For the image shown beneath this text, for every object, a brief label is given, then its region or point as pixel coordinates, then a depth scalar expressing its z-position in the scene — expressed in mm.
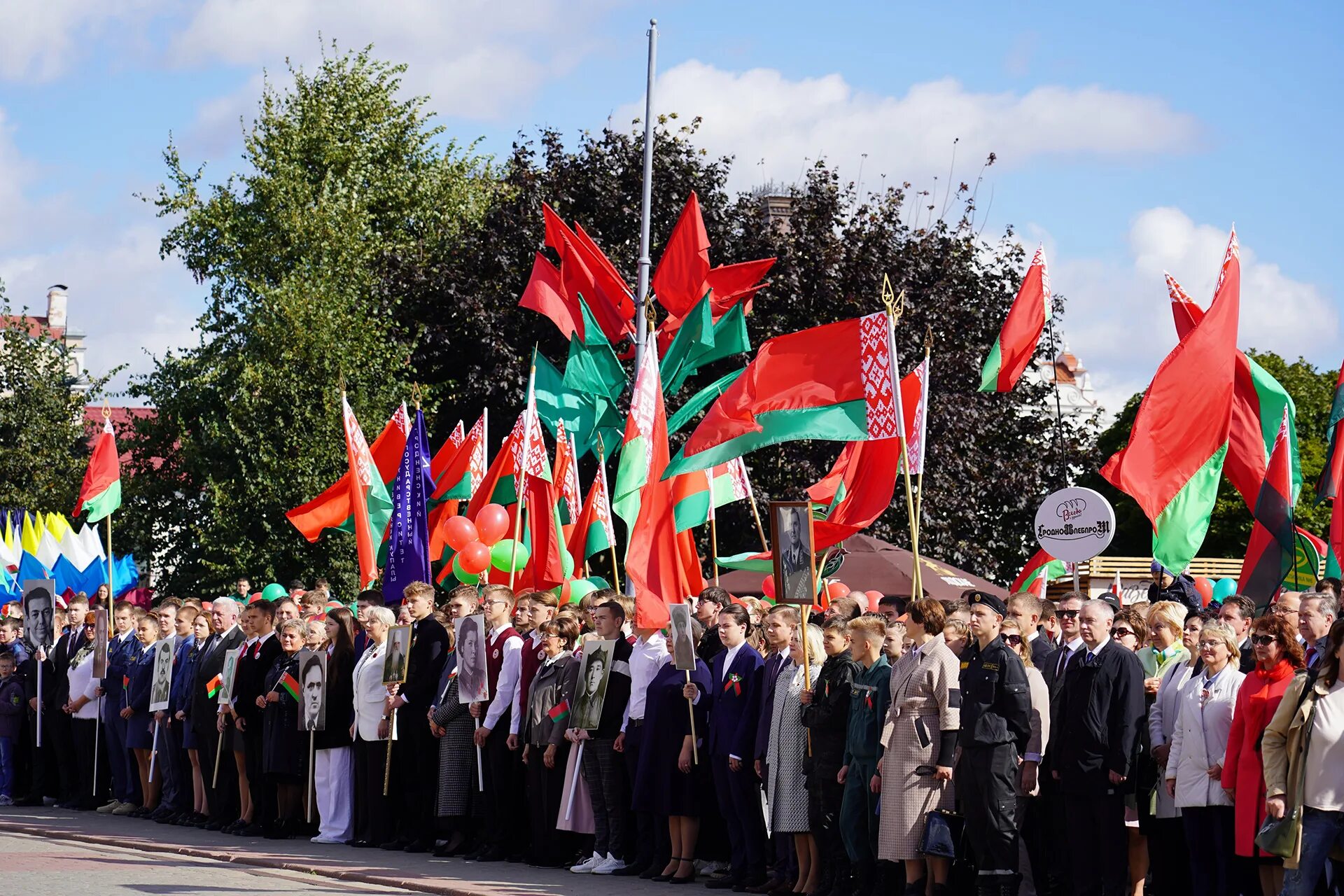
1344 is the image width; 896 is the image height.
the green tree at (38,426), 42156
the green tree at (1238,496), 50469
